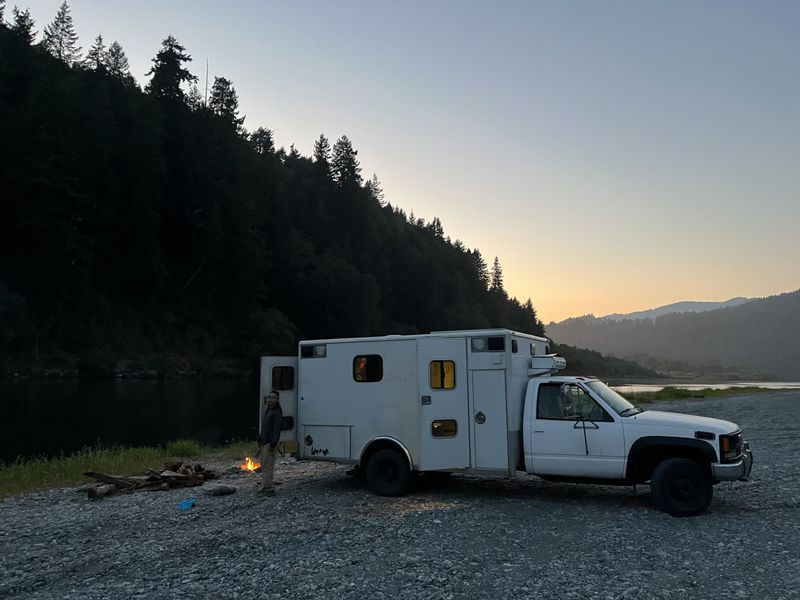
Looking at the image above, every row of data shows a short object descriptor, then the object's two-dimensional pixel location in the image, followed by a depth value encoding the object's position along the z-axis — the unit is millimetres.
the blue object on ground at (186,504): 11551
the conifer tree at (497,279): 168500
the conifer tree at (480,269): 155625
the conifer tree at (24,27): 72188
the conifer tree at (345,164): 113500
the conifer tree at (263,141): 115238
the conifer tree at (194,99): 86456
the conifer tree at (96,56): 88750
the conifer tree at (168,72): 81644
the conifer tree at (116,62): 85719
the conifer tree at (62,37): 91125
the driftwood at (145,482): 13445
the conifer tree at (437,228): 166700
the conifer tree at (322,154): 114081
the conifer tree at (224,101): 92312
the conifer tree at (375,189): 135150
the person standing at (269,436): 12234
